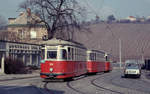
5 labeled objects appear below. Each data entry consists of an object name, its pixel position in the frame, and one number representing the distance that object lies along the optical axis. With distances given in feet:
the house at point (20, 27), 212.58
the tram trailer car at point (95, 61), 108.72
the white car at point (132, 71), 107.96
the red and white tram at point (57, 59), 74.02
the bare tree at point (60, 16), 140.56
